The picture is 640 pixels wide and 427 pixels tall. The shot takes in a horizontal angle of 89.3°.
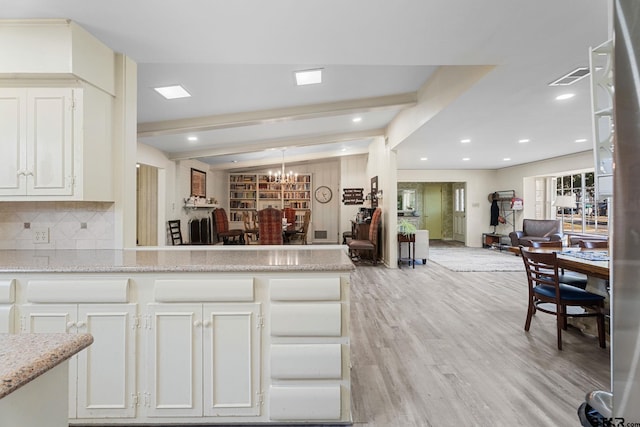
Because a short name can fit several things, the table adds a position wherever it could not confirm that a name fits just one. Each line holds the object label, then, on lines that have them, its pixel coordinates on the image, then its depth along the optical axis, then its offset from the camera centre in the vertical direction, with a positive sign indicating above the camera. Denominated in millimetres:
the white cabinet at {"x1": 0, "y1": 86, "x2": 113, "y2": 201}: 2109 +475
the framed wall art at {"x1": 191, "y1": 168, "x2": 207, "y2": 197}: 8375 +883
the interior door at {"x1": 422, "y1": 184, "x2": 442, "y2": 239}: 12773 +256
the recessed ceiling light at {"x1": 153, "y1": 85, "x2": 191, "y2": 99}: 3646 +1447
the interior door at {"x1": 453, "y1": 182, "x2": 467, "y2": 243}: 11041 +139
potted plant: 6570 -275
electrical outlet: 2402 -136
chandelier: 8861 +1155
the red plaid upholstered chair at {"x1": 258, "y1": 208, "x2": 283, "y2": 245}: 5652 -183
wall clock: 10438 +696
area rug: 6527 -1020
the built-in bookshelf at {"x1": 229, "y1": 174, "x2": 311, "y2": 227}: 10477 +710
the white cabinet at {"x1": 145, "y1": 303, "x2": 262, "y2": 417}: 1777 -794
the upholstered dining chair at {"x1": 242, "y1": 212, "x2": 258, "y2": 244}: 7953 -333
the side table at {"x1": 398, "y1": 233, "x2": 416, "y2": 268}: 6676 -650
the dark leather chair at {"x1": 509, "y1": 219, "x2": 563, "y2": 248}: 7418 -374
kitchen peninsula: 1755 -666
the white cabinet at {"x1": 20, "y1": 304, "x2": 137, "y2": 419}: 1749 -751
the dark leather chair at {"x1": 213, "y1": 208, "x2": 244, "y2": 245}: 8742 -338
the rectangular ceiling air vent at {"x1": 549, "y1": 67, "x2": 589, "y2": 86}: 2798 +1262
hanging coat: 9734 +103
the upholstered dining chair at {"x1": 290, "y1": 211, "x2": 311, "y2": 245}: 8375 -374
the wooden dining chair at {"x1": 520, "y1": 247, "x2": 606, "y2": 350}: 2760 -706
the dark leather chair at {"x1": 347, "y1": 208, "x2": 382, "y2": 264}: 6502 -527
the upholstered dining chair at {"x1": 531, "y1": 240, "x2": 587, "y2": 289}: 3303 -683
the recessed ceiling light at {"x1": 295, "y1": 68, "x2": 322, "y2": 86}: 3417 +1534
